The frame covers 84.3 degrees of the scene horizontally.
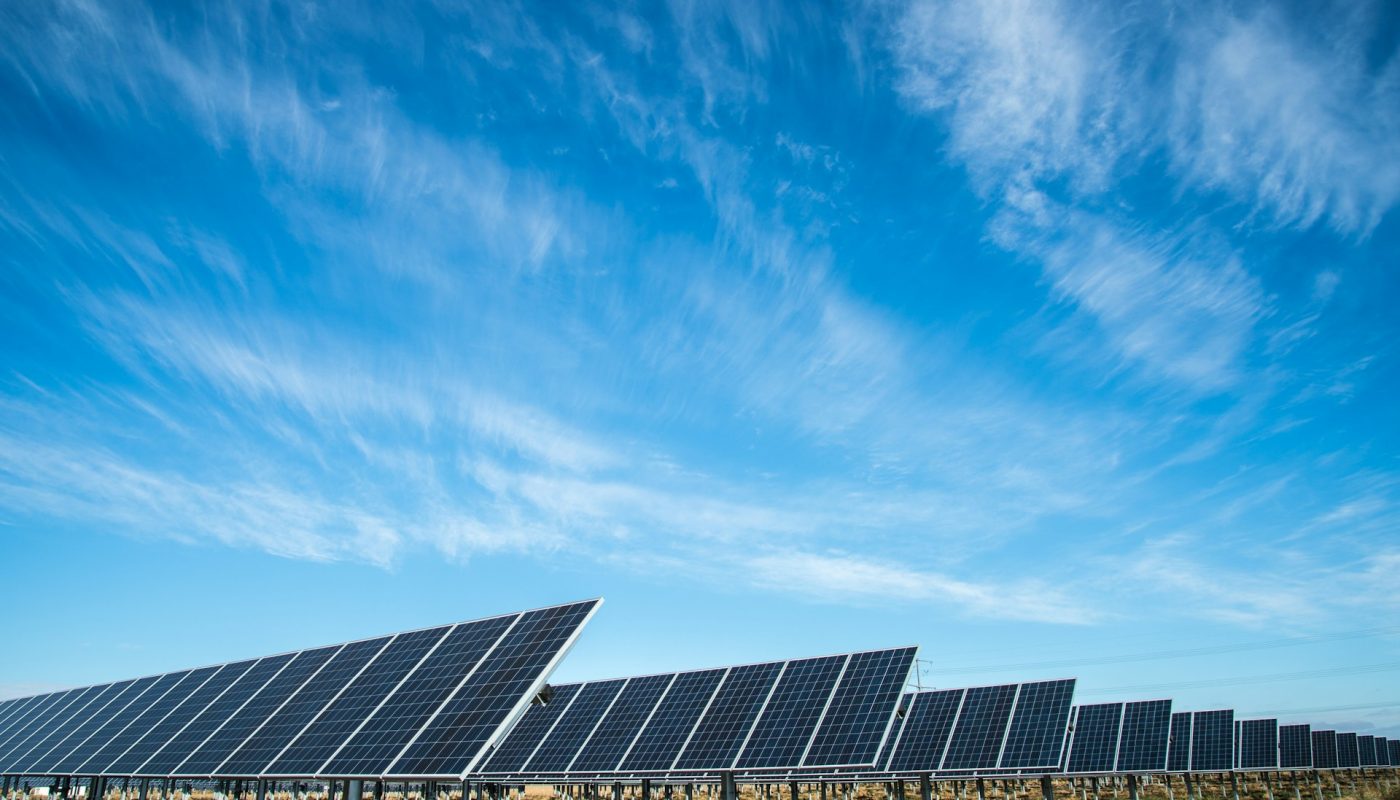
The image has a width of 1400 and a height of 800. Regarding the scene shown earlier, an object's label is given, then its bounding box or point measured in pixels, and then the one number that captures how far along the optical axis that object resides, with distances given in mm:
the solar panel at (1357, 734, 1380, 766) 70062
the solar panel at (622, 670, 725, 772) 31467
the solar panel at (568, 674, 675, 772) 33750
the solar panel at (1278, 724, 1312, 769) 60969
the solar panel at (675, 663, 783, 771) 29203
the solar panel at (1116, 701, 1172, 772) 44250
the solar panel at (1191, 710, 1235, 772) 49594
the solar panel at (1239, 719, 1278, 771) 54438
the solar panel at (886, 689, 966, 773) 41531
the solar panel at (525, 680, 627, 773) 36188
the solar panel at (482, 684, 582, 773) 38969
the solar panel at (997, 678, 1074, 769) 38562
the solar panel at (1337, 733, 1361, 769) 65000
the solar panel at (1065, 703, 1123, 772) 44531
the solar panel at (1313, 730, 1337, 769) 62219
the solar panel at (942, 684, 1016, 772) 40406
